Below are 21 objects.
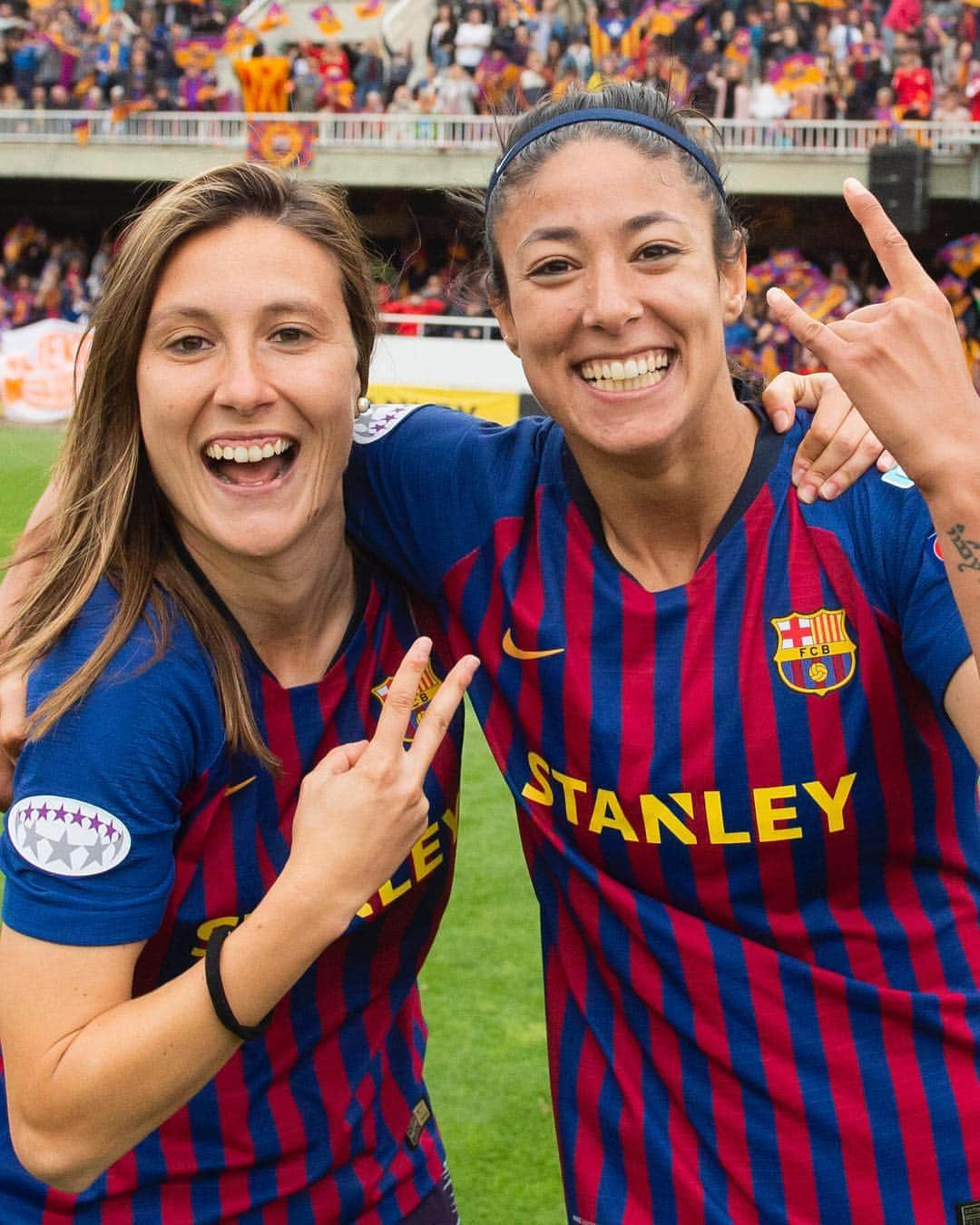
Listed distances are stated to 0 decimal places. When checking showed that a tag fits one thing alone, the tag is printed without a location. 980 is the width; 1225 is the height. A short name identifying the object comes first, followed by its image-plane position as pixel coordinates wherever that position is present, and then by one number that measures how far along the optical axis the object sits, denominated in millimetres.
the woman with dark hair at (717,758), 1970
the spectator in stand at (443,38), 20719
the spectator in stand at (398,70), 21203
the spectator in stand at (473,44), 20203
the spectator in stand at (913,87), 16891
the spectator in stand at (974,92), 16875
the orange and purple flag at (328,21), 22234
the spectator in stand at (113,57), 23250
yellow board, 13727
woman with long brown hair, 1810
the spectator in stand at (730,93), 18156
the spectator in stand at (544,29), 19219
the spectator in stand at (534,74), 18047
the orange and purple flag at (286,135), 20109
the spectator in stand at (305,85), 21594
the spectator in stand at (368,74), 21375
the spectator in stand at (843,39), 17625
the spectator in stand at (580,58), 18078
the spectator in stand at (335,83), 21344
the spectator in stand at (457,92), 20156
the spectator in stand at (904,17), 17422
